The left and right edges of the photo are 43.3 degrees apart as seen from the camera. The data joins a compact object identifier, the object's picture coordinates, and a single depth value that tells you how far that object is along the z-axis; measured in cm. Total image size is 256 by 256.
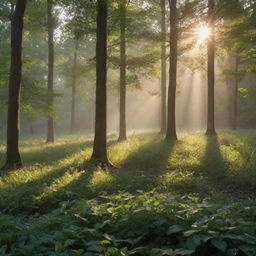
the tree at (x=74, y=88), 3148
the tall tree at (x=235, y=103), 2690
